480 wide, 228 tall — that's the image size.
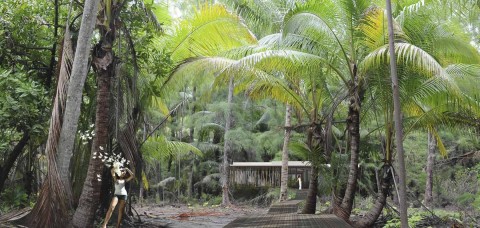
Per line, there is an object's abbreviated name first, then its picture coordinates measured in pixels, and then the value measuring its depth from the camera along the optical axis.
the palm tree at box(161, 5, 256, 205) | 10.11
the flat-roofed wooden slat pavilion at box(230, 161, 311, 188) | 20.67
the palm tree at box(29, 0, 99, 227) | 5.75
